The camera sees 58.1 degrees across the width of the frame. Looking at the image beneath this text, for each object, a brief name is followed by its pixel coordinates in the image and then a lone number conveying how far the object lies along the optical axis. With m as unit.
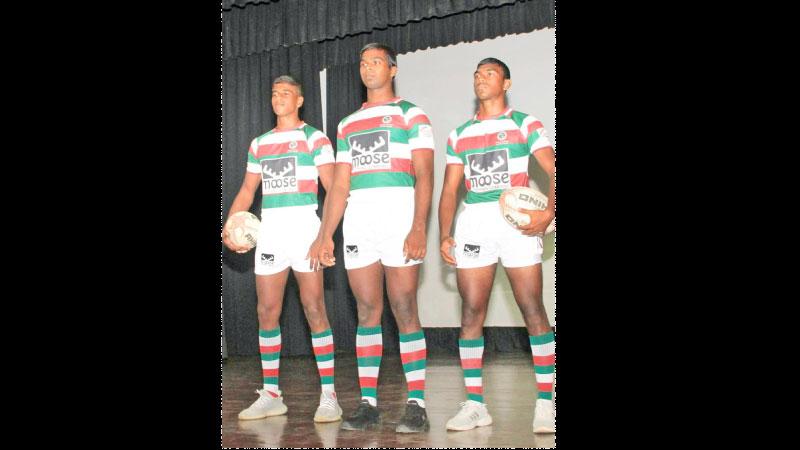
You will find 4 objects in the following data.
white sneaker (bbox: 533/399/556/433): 3.02
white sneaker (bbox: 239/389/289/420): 3.51
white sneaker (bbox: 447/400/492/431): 3.10
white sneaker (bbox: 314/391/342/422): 3.36
